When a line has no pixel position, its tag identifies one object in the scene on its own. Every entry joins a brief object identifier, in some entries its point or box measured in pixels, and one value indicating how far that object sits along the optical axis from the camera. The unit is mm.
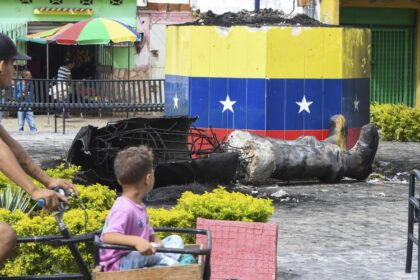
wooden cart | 5590
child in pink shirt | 5792
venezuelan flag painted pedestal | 15706
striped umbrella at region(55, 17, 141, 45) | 27591
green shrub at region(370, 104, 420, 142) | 22359
